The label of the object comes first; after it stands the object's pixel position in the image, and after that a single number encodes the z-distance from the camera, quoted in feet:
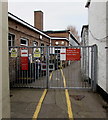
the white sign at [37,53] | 21.76
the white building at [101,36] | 15.85
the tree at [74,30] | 176.53
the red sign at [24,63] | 21.99
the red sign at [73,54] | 20.45
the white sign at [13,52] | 21.58
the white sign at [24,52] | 21.72
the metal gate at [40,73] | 20.52
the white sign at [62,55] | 20.53
